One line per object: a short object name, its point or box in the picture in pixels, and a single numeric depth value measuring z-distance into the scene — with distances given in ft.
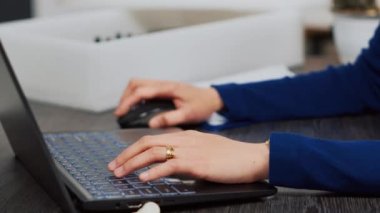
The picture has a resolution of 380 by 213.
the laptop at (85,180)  3.49
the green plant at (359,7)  6.15
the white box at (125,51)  5.26
